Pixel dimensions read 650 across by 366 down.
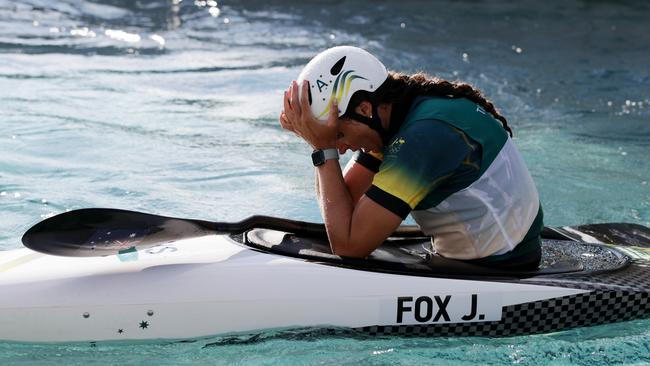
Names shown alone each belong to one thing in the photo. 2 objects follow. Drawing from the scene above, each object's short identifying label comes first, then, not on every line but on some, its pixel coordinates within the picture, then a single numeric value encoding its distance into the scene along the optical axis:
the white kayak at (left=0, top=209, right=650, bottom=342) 6.65
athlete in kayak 6.34
